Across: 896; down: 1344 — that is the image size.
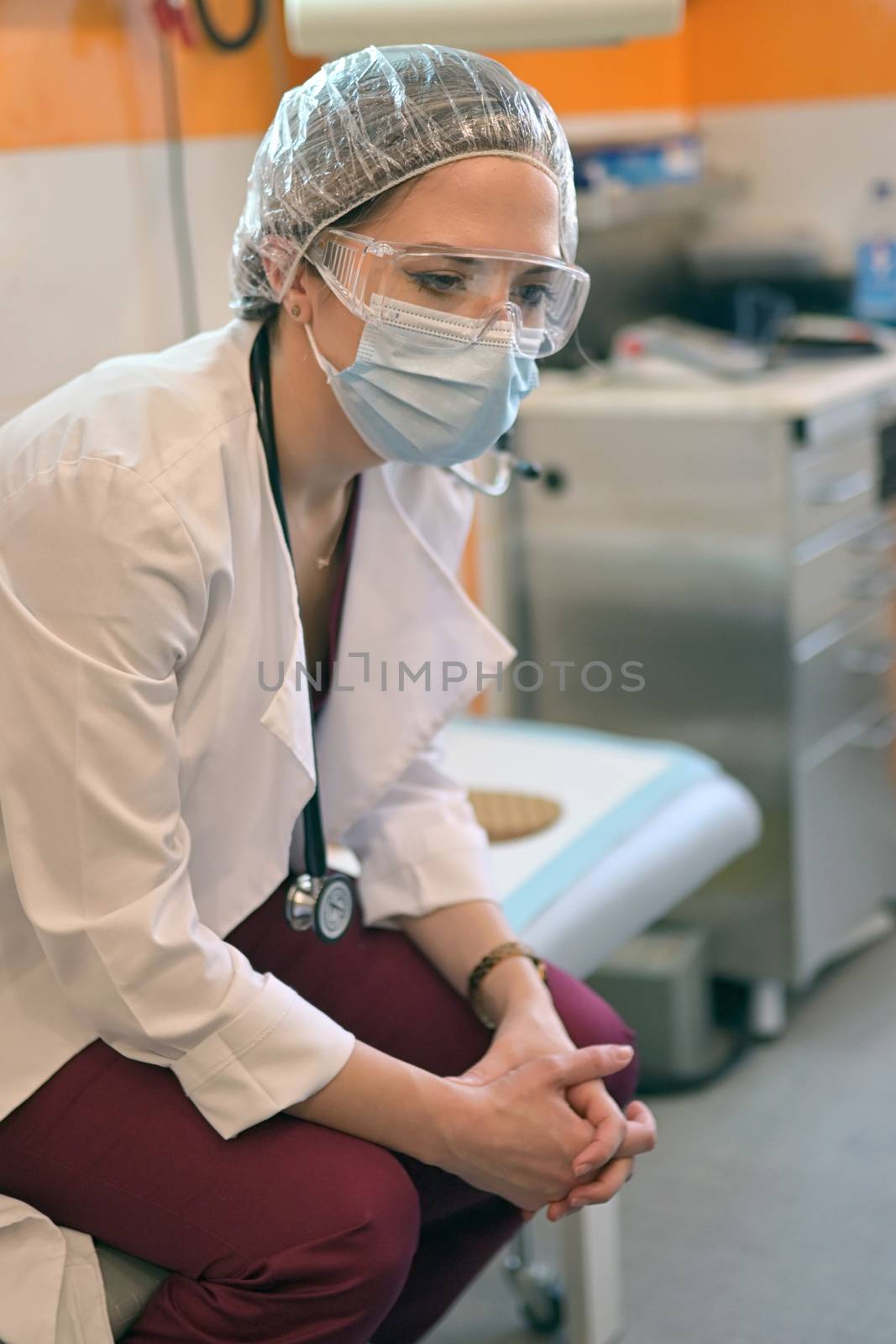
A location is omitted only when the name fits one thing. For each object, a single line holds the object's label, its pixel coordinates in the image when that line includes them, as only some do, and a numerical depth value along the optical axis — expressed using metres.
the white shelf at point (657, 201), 2.49
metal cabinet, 2.20
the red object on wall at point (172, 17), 1.81
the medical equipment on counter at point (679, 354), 2.41
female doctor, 1.06
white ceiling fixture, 1.57
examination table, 1.59
